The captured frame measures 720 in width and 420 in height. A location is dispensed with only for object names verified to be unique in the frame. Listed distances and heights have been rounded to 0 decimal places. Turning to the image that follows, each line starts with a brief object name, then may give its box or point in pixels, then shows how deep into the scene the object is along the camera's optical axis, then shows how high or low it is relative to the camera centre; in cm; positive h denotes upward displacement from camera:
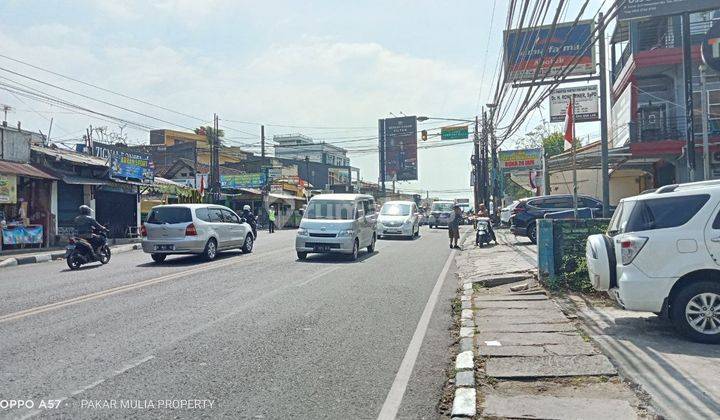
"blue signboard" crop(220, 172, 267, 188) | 4473 +305
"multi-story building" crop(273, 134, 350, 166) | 8700 +1035
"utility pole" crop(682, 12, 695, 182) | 1277 +258
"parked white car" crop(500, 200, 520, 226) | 2177 -1
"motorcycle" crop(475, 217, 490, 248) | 2056 -71
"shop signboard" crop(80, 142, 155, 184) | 2666 +271
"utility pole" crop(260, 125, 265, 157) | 4334 +614
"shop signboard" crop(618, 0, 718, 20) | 1104 +414
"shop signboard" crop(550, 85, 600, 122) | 2483 +536
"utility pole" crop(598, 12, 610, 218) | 1203 +168
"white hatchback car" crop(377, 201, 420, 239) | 2600 -23
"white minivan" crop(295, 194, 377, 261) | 1549 -30
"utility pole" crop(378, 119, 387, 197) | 6381 +834
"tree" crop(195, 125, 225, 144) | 5228 +956
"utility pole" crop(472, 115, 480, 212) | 3691 +408
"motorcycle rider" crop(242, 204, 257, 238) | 2901 +5
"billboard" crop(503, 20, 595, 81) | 2573 +783
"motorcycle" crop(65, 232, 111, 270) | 1467 -94
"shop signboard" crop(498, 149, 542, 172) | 4675 +473
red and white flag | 1203 +192
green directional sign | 3828 +575
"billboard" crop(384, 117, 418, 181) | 6384 +772
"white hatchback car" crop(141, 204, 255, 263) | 1541 -40
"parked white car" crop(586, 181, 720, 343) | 627 -55
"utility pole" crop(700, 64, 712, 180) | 1328 +238
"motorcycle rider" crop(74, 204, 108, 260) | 1509 -26
